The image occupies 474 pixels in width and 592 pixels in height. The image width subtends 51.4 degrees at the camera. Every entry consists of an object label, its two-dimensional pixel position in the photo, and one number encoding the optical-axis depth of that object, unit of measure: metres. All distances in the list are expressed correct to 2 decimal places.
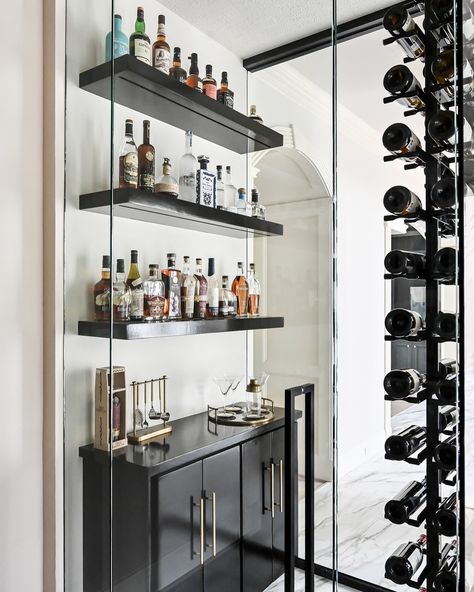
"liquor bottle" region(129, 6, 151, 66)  1.41
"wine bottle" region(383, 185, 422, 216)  0.94
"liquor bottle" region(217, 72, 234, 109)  1.27
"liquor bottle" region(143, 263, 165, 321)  1.39
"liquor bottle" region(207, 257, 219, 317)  1.29
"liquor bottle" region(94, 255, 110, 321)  1.38
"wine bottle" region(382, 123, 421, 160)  0.95
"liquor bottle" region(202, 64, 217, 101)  1.30
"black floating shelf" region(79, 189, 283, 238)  1.30
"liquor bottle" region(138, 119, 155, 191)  1.39
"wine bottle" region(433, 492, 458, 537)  0.89
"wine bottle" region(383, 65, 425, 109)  0.94
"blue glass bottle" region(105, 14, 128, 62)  1.39
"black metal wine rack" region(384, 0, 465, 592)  0.91
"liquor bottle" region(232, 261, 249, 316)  1.22
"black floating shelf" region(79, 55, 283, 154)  1.28
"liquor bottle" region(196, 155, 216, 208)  1.33
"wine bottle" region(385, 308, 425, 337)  0.94
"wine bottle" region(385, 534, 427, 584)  0.95
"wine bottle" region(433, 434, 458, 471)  0.89
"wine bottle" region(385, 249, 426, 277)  0.94
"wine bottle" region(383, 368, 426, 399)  0.94
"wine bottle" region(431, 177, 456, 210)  0.89
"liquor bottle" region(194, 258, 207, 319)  1.32
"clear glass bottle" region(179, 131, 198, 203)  1.36
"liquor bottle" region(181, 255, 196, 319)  1.34
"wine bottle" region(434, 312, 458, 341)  0.88
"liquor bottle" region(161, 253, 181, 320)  1.36
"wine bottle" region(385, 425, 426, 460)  0.94
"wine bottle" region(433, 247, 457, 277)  0.89
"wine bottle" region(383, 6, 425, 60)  0.94
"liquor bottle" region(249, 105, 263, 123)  1.21
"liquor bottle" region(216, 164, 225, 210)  1.29
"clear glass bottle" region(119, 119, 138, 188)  1.39
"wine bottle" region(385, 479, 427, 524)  0.94
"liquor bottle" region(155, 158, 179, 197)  1.43
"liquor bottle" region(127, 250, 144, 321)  1.37
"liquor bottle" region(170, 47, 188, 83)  1.41
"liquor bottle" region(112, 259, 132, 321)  1.35
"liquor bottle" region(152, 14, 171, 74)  1.41
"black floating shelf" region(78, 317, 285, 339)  1.31
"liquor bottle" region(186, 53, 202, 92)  1.36
